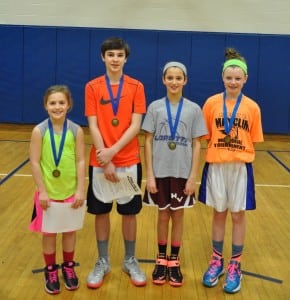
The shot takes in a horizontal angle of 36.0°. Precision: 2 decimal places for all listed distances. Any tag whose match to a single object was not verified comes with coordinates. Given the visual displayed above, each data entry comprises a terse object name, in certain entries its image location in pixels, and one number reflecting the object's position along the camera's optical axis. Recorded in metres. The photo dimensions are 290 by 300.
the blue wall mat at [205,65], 8.55
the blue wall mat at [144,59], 8.59
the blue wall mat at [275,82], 8.49
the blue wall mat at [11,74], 8.65
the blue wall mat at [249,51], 8.52
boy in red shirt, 2.79
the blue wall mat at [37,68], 8.65
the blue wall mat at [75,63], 8.63
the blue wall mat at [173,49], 8.58
